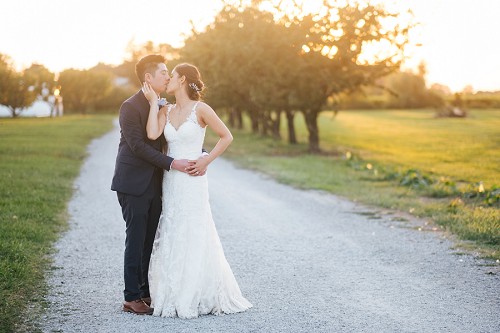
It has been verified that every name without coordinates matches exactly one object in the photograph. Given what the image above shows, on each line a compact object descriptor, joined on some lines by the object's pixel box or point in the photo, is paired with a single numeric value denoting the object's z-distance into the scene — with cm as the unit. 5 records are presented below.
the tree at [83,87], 6444
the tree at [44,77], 3875
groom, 589
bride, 593
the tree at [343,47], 2238
